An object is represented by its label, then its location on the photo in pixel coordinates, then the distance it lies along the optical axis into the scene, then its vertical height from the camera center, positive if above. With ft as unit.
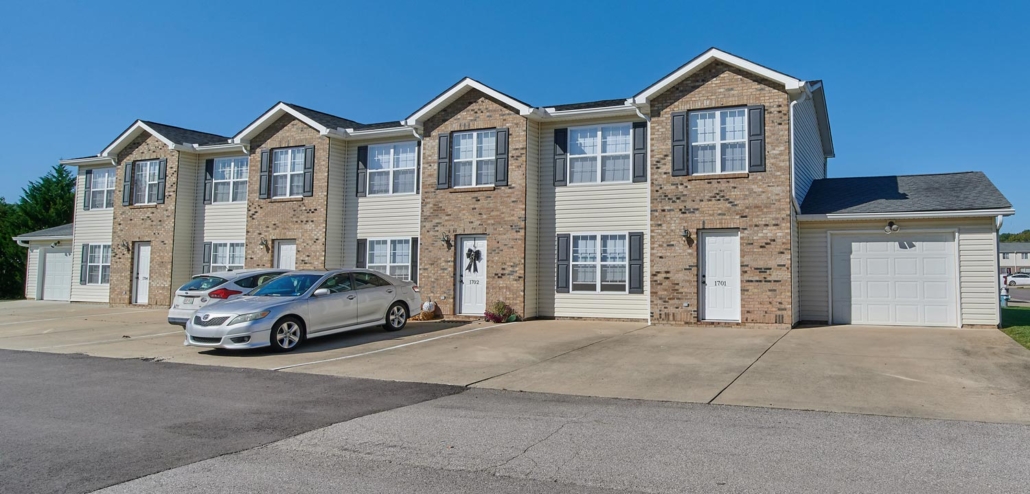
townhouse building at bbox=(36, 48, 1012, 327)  46.50 +5.51
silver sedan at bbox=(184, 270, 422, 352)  37.55 -2.17
